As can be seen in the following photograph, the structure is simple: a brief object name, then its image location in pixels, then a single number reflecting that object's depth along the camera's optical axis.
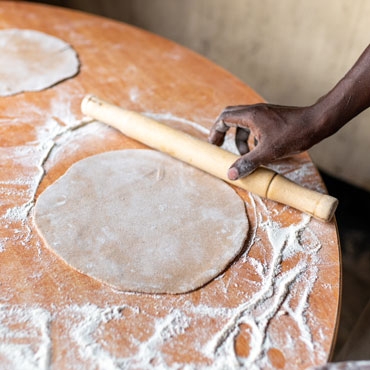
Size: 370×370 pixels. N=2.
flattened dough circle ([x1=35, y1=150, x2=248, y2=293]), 0.94
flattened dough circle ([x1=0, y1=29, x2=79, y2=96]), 1.48
